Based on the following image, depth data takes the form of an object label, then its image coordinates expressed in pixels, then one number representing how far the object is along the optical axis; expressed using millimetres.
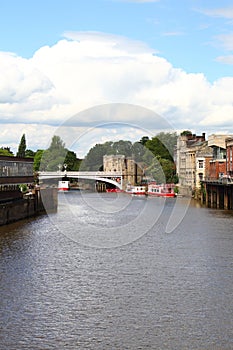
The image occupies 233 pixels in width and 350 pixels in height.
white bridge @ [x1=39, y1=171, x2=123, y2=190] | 145375
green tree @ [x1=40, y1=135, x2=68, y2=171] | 170712
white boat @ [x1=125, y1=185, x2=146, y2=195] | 134375
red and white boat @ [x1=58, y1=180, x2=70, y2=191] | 156750
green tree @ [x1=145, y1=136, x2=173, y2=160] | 162500
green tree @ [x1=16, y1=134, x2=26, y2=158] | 180238
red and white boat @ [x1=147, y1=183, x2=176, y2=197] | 121262
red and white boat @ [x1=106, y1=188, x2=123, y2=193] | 153875
